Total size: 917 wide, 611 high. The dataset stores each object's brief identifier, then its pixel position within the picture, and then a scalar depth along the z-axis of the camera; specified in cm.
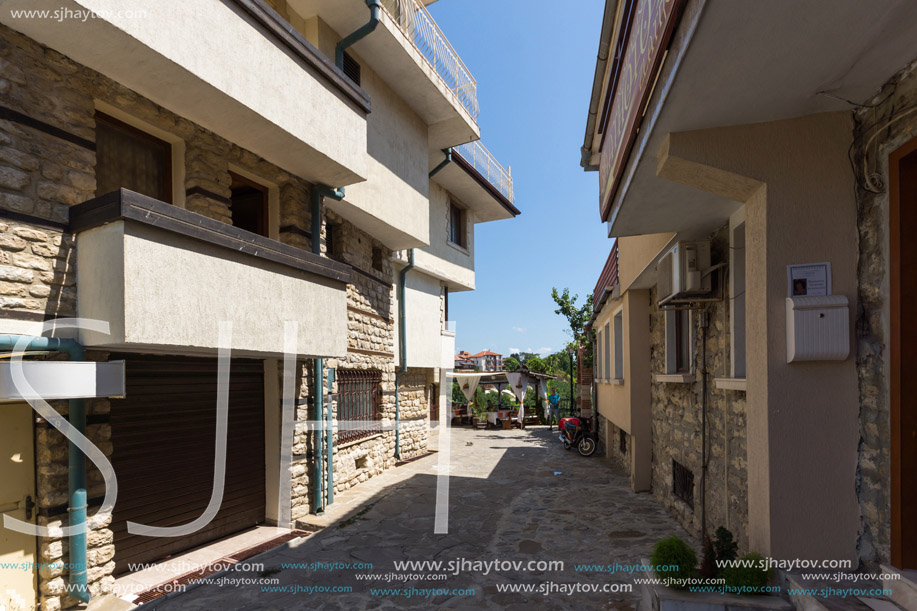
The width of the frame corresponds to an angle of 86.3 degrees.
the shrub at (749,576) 307
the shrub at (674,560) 331
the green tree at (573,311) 2278
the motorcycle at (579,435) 1247
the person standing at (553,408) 2051
